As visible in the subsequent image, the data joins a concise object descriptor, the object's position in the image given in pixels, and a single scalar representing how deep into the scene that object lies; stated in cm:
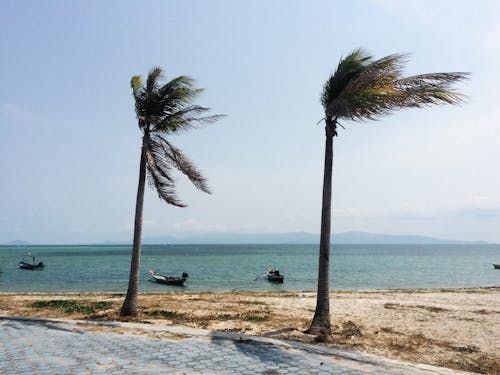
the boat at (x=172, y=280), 3640
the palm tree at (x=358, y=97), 916
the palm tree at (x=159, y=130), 1266
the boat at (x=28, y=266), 5824
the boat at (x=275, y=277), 4081
